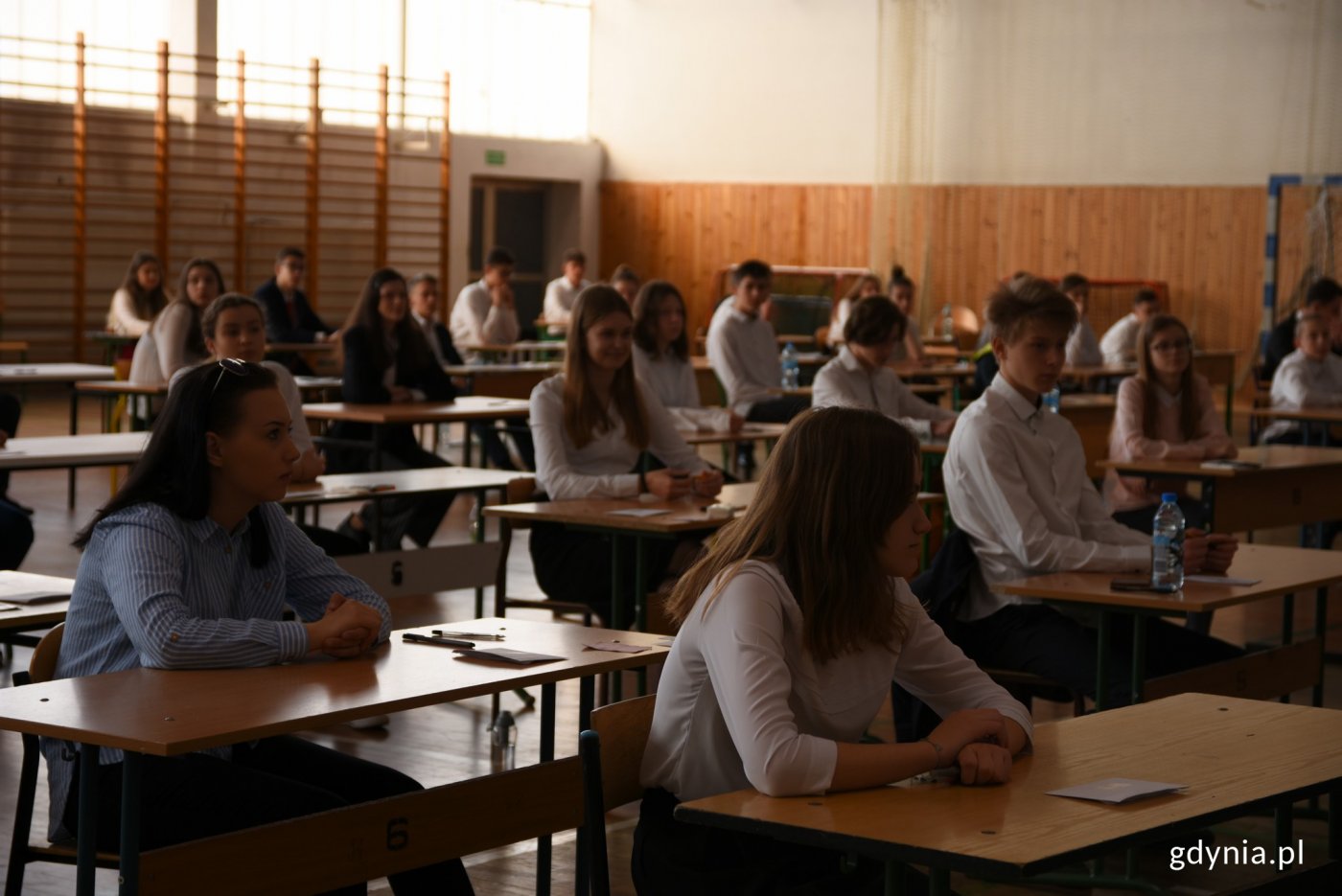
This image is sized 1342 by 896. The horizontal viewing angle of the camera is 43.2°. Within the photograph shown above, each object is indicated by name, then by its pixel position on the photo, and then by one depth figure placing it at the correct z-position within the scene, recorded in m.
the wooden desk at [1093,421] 8.73
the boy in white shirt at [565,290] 15.22
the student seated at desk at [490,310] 13.30
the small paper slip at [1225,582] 3.61
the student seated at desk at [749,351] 9.05
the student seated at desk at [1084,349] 12.38
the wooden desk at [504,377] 9.71
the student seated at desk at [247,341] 5.39
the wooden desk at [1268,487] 5.86
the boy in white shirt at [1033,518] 3.74
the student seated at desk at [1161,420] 6.01
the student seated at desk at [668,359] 7.22
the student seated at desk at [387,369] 7.54
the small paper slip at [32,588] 3.25
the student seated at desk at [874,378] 6.88
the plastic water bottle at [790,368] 10.65
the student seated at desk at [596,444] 4.95
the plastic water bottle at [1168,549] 3.54
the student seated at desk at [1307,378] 8.52
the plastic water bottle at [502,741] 4.52
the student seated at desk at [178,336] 8.30
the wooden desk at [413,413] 7.11
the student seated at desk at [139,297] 11.62
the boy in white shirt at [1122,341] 12.88
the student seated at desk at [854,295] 13.64
